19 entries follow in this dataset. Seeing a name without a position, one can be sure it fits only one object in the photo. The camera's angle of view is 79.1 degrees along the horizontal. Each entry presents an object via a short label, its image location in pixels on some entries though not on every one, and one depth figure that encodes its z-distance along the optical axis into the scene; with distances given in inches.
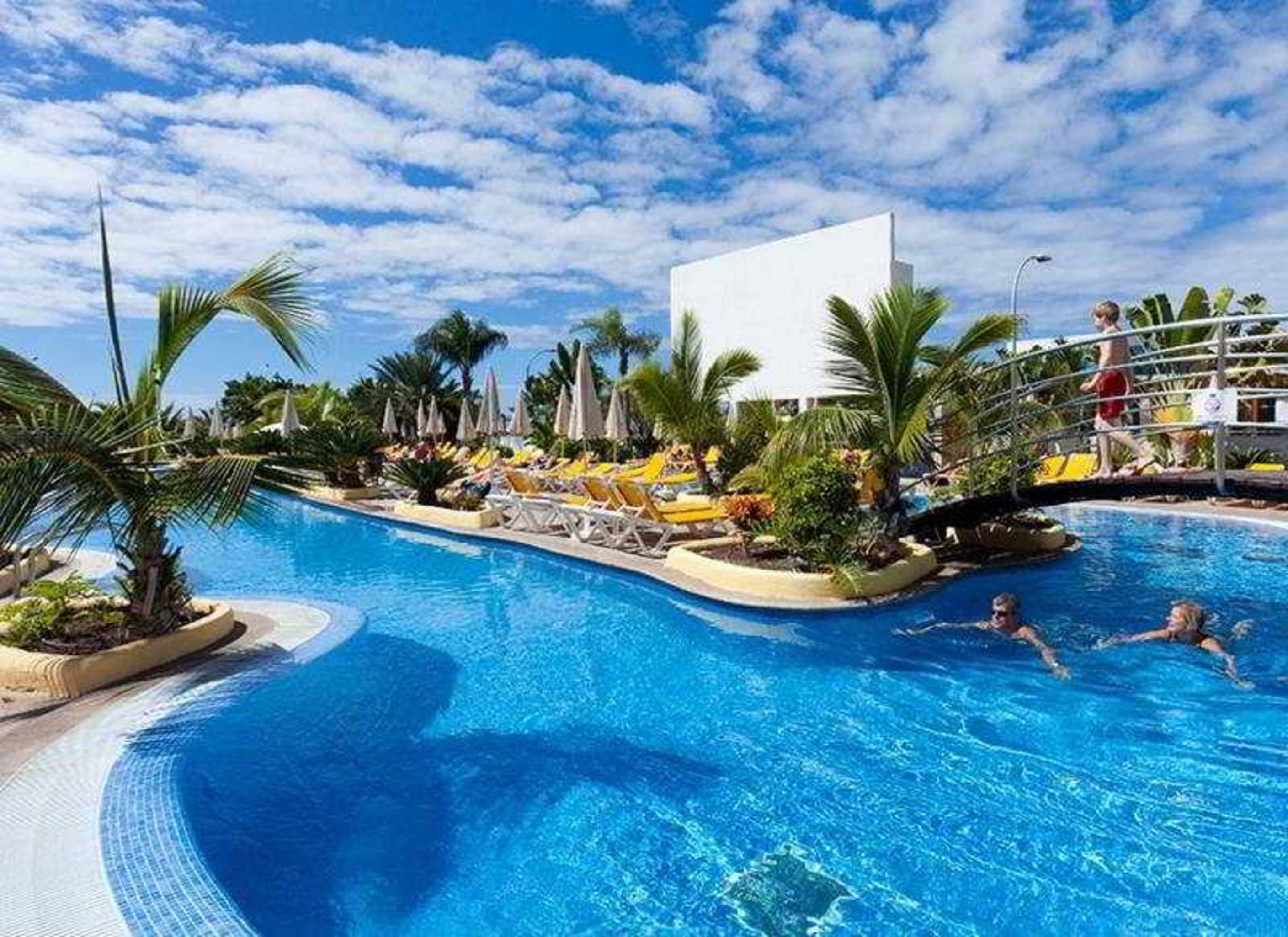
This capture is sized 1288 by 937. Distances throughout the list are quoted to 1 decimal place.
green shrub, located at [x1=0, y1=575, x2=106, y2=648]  225.0
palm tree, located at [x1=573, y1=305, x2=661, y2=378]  1529.3
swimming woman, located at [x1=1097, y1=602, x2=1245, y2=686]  269.7
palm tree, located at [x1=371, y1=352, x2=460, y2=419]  1690.5
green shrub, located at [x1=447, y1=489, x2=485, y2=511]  594.2
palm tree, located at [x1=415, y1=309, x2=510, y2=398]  1763.0
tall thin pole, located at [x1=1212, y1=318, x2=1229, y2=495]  241.8
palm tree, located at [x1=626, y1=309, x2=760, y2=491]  575.2
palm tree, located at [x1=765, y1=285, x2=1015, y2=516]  358.9
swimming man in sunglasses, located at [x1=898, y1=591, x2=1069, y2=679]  283.7
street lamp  946.7
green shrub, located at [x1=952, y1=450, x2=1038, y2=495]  406.9
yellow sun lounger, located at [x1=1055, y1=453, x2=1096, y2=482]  562.9
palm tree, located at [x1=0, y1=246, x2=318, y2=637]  179.5
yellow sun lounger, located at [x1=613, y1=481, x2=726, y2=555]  442.0
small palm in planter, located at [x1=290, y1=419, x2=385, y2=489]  750.5
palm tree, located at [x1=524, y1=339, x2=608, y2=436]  1493.6
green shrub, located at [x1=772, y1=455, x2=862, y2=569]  342.0
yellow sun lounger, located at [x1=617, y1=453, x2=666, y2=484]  629.6
